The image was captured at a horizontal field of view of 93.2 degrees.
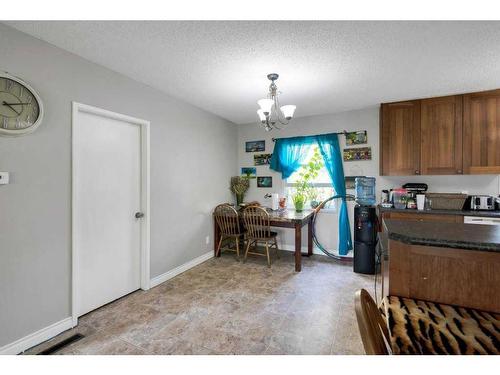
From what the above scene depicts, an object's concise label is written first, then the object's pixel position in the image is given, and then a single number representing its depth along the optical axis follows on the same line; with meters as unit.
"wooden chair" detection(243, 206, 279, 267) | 3.44
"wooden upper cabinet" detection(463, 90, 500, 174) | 2.88
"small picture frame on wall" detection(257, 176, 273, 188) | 4.44
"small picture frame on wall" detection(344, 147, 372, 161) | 3.71
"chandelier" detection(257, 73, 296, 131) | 2.36
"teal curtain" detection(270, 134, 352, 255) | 3.80
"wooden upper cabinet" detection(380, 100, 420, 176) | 3.23
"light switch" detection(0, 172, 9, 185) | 1.65
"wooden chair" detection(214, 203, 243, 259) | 3.74
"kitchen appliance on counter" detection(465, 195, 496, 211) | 2.93
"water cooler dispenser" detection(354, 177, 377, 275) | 3.21
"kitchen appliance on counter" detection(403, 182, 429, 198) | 3.27
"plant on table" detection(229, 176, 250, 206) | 4.48
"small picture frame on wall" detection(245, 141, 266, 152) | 4.48
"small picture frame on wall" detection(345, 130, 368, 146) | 3.72
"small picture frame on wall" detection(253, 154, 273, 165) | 4.43
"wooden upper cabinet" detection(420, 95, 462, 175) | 3.04
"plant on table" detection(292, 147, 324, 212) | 4.06
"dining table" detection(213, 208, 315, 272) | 3.26
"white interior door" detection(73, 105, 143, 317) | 2.21
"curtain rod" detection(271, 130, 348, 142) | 3.81
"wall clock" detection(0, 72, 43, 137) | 1.65
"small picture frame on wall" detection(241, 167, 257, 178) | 4.55
